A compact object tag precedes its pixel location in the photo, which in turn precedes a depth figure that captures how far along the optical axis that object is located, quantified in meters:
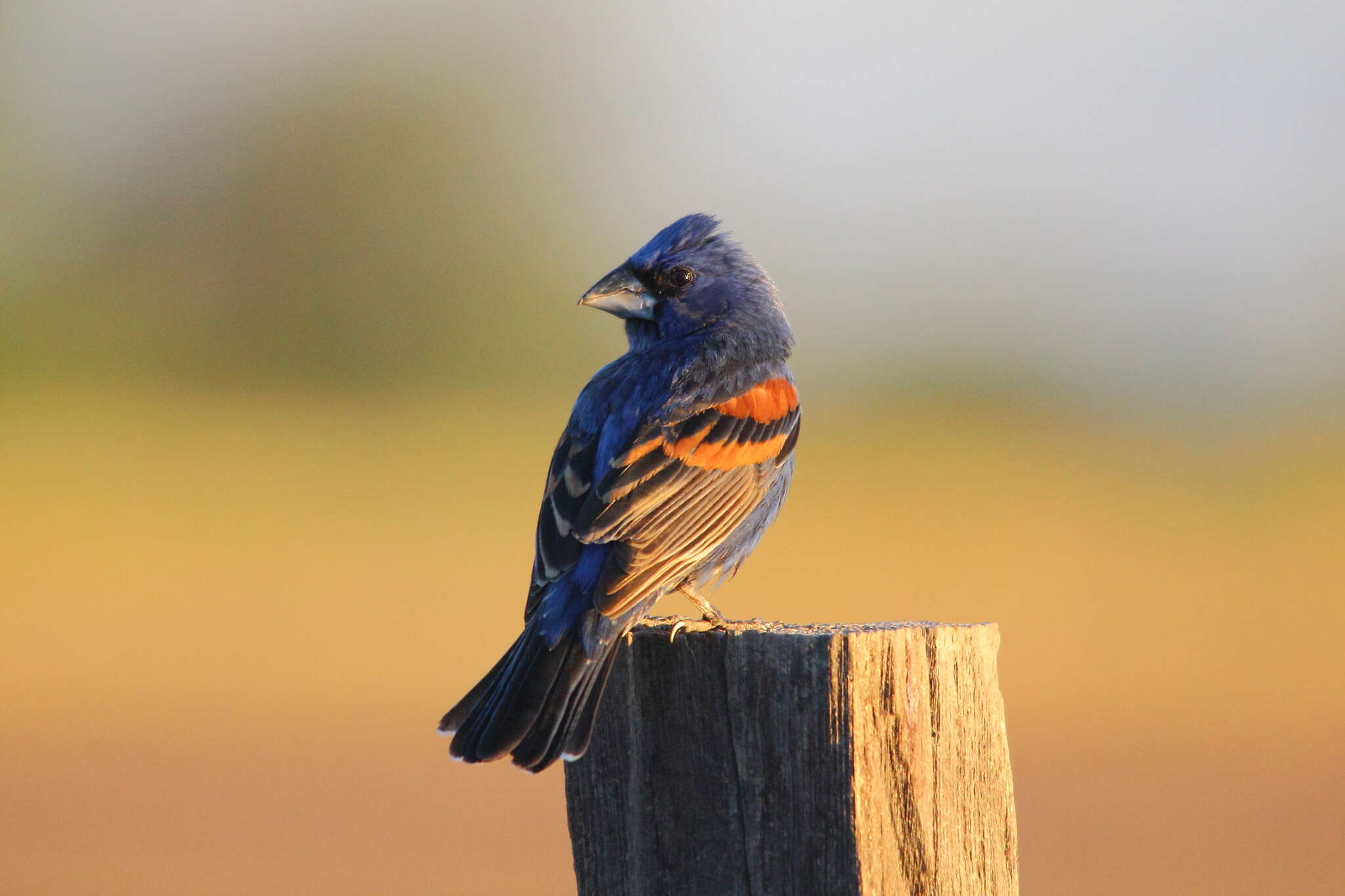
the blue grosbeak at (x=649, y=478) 7.60
